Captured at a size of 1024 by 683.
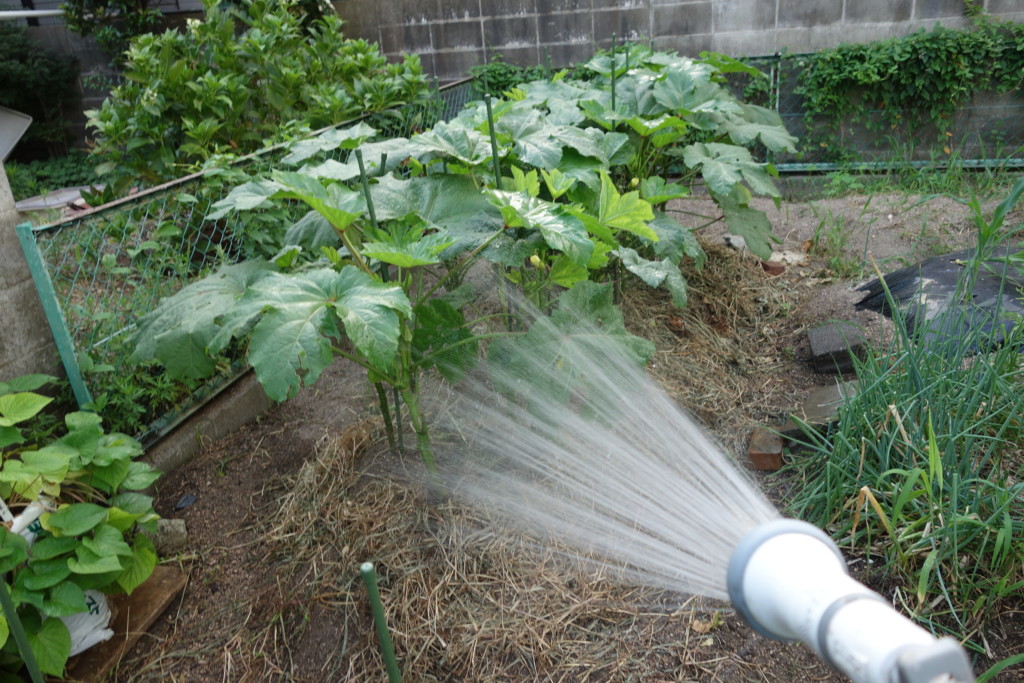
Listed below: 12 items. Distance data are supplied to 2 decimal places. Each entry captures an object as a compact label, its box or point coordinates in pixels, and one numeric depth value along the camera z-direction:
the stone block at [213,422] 2.55
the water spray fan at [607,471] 1.88
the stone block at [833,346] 2.73
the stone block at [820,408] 2.21
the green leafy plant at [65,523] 1.69
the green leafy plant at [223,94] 3.90
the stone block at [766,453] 2.24
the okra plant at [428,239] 1.46
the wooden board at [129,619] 1.87
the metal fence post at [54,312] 2.18
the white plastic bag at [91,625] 1.85
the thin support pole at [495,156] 1.98
